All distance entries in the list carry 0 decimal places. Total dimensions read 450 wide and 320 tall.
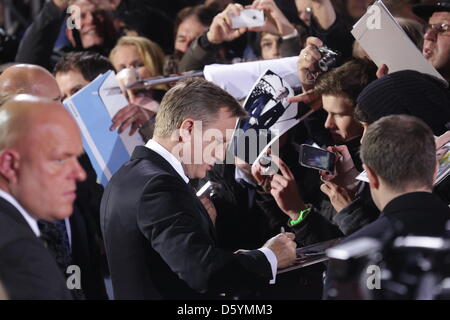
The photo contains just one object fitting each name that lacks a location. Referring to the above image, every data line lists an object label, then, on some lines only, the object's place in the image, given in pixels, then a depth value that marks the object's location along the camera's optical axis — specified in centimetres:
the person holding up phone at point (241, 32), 758
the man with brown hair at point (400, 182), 409
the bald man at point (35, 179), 352
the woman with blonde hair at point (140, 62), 797
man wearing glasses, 636
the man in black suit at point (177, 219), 462
